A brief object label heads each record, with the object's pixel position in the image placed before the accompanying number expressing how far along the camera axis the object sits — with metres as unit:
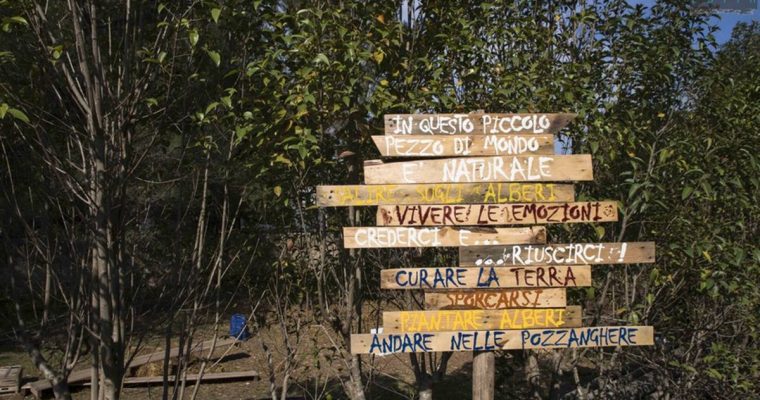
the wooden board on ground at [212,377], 9.55
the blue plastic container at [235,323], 9.68
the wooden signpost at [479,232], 3.58
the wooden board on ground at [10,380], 9.33
